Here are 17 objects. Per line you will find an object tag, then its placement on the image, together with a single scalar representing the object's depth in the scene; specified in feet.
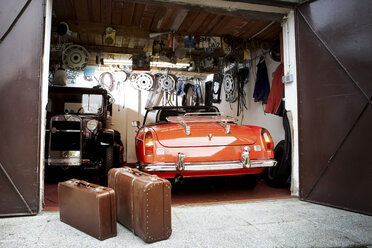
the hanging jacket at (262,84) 21.42
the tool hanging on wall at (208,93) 31.35
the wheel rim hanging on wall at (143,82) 26.58
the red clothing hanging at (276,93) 17.85
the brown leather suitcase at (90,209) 7.43
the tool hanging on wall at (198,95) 32.01
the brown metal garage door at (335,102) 9.95
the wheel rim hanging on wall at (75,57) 20.76
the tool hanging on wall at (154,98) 31.04
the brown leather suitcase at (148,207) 7.25
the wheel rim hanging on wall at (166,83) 27.73
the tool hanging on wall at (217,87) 28.79
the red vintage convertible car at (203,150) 10.93
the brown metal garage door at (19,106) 9.48
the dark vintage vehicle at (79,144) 14.79
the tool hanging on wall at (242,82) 24.88
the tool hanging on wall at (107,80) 28.22
